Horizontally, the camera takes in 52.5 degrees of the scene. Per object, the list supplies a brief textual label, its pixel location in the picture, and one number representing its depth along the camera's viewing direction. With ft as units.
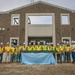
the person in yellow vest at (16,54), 23.92
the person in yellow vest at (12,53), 24.00
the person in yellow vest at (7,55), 23.96
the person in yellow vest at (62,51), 23.33
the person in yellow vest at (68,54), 23.29
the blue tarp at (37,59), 20.62
